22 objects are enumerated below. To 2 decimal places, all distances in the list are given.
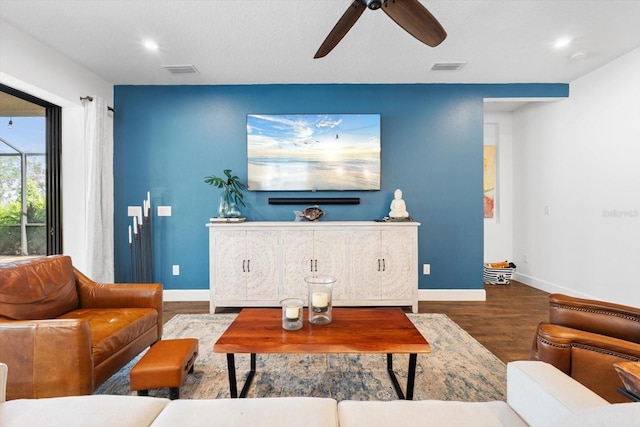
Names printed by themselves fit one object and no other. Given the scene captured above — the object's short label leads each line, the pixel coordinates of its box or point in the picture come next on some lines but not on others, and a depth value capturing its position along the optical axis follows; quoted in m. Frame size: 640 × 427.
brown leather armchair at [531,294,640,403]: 1.42
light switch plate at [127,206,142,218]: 3.89
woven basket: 4.50
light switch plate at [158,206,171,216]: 3.90
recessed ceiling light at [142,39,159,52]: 2.84
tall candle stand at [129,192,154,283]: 3.84
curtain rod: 3.35
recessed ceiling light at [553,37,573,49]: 2.84
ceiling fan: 1.66
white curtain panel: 3.35
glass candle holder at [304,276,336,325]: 1.91
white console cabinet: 3.44
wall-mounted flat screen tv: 3.82
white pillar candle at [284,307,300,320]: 1.80
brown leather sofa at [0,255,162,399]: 1.52
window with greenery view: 2.83
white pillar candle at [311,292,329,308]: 1.91
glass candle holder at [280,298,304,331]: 1.81
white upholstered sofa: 0.93
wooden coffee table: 1.57
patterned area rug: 1.89
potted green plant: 3.67
